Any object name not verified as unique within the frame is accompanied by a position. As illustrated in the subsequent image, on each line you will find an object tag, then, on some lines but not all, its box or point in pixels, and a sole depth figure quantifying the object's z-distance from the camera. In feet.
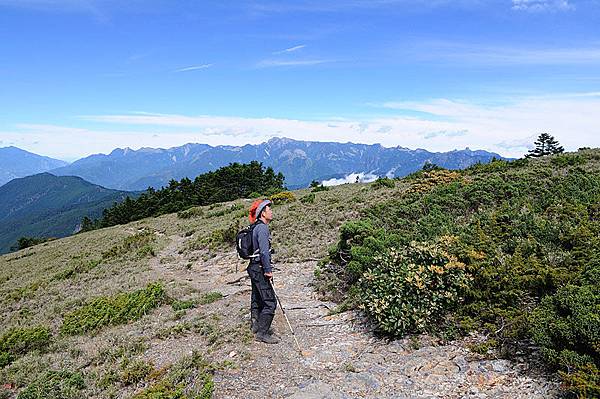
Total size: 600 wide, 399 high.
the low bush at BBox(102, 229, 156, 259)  69.10
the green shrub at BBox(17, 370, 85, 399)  21.29
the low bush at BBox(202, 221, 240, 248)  60.85
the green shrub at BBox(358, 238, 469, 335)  23.04
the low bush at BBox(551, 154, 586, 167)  62.28
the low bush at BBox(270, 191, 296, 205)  100.68
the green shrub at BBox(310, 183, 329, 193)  110.42
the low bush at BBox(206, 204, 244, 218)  101.43
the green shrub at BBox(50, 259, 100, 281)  63.46
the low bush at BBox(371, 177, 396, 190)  83.36
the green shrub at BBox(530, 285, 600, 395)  15.32
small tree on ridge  112.16
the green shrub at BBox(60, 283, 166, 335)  33.78
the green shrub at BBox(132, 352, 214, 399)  19.24
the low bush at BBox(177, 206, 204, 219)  111.65
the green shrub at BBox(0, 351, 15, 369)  28.68
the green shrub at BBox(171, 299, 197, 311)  33.99
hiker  24.53
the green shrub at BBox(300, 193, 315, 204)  82.29
